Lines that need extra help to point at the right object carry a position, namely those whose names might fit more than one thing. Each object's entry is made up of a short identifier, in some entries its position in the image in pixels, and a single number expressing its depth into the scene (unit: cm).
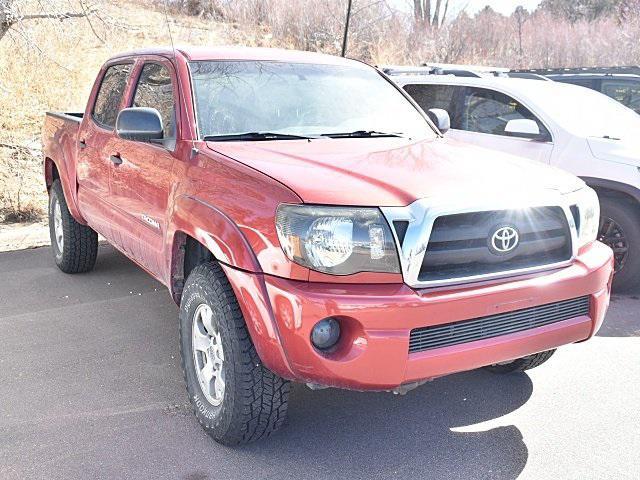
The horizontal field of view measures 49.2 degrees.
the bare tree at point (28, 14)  775
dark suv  862
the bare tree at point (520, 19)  2354
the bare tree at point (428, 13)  2608
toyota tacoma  267
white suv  543
